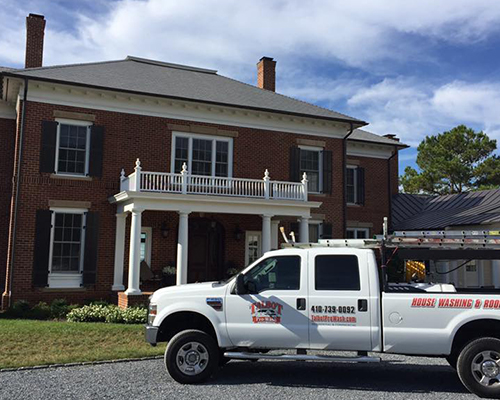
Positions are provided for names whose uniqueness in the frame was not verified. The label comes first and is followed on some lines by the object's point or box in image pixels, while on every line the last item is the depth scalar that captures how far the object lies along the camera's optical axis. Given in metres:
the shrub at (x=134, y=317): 13.44
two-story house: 16.03
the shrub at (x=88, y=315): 13.70
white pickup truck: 7.00
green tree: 43.44
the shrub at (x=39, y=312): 14.48
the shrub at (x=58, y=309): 14.59
